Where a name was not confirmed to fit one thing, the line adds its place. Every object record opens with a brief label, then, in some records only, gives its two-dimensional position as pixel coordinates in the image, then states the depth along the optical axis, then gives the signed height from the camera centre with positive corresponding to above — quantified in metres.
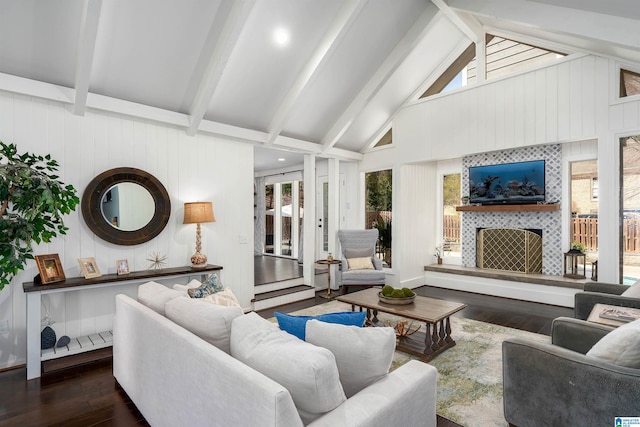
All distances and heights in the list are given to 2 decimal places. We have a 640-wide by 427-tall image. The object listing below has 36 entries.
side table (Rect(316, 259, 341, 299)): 5.43 -0.86
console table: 2.77 -0.79
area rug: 2.25 -1.37
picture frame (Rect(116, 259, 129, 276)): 3.49 -0.57
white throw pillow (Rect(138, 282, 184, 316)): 2.27 -0.59
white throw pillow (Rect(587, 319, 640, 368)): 1.60 -0.69
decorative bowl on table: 3.34 -0.86
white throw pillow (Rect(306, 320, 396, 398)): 1.48 -0.64
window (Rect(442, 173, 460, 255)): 6.42 -0.04
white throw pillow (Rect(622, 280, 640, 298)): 2.84 -0.71
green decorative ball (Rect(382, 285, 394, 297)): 3.43 -0.82
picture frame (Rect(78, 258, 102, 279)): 3.22 -0.53
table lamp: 3.92 -0.04
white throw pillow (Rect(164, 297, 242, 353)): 1.70 -0.58
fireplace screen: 5.30 -0.63
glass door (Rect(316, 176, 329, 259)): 6.64 -0.11
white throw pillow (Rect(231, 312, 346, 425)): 1.23 -0.62
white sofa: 1.19 -0.78
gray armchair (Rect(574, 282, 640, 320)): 2.79 -0.78
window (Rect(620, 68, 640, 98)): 3.96 +1.59
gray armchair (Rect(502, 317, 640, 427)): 1.57 -0.93
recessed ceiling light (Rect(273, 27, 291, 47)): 3.61 +2.00
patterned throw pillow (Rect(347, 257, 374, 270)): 5.50 -0.85
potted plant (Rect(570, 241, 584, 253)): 4.80 -0.52
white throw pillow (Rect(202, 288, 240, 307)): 2.53 -0.67
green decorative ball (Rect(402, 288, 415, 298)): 3.38 -0.84
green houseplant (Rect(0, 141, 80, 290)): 2.23 +0.08
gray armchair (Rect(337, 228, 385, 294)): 5.27 -0.73
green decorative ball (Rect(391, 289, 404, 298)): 3.37 -0.84
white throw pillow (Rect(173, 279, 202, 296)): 2.74 -0.63
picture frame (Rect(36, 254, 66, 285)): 2.92 -0.50
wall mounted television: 5.23 +0.50
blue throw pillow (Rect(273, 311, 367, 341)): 1.69 -0.57
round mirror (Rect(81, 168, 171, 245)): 3.44 +0.09
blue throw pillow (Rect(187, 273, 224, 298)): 2.61 -0.62
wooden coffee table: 3.05 -0.96
